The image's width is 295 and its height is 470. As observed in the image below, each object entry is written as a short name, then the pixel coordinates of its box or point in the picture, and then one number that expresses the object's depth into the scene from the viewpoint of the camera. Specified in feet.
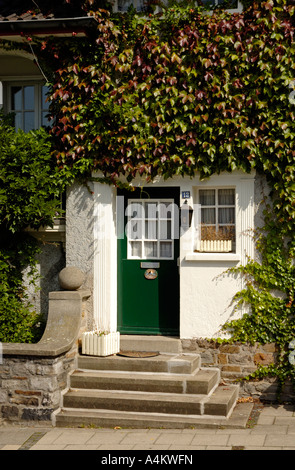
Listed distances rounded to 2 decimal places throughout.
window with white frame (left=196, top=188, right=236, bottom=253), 30.97
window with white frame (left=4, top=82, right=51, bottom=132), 35.17
